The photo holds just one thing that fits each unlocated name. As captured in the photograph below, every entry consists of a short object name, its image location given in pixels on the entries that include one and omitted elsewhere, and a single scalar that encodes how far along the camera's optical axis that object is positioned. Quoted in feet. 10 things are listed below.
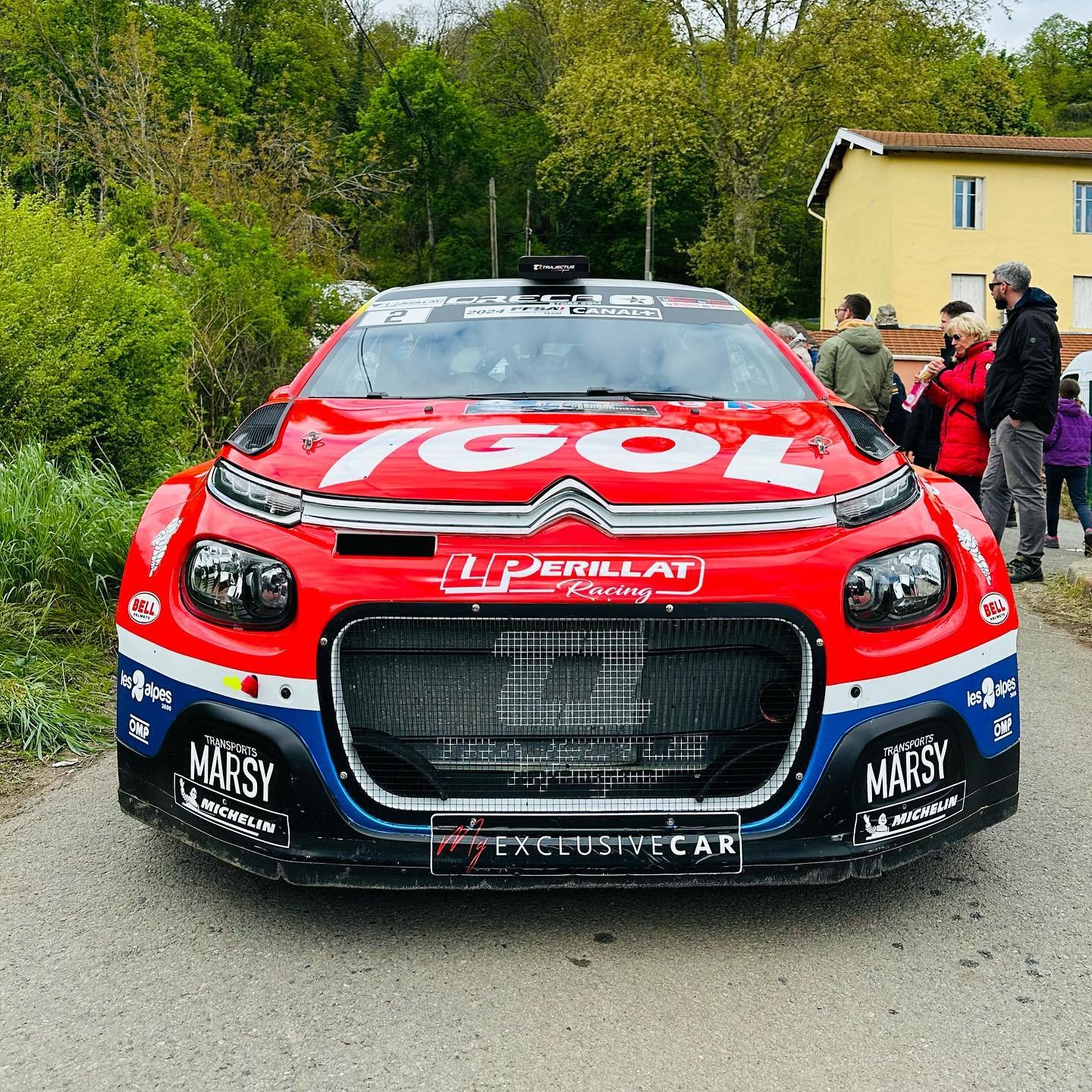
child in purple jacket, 32.81
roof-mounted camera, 16.63
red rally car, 9.18
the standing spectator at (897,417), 31.48
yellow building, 120.26
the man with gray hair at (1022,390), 24.81
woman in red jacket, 26.83
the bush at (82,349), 25.36
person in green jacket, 29.68
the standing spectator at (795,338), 36.69
